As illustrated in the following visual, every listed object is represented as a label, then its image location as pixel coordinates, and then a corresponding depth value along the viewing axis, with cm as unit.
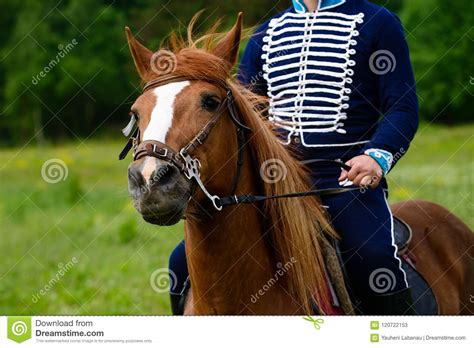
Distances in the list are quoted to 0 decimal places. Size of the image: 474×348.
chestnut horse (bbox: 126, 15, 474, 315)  614
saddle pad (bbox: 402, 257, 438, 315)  845
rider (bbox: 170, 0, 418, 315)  765
